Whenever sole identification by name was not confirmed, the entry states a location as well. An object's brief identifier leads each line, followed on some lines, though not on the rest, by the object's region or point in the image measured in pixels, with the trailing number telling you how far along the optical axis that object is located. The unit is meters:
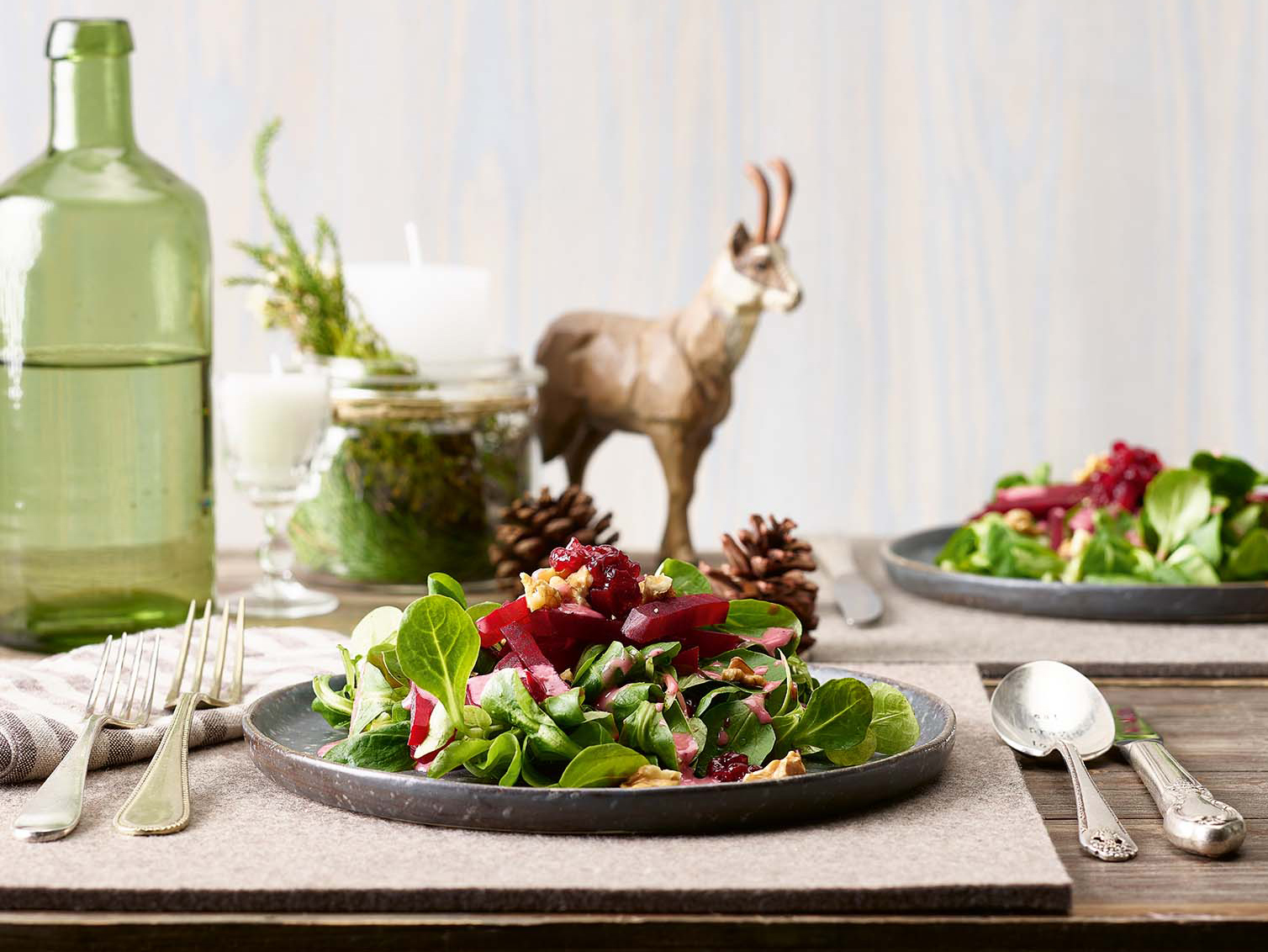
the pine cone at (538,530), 1.24
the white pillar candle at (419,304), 1.40
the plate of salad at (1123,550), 1.21
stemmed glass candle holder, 1.25
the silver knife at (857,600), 1.23
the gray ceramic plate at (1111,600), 1.21
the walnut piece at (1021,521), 1.40
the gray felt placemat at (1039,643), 1.06
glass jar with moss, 1.34
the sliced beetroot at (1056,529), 1.38
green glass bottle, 1.13
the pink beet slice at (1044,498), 1.42
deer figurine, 1.40
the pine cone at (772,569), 1.09
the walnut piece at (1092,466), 1.42
